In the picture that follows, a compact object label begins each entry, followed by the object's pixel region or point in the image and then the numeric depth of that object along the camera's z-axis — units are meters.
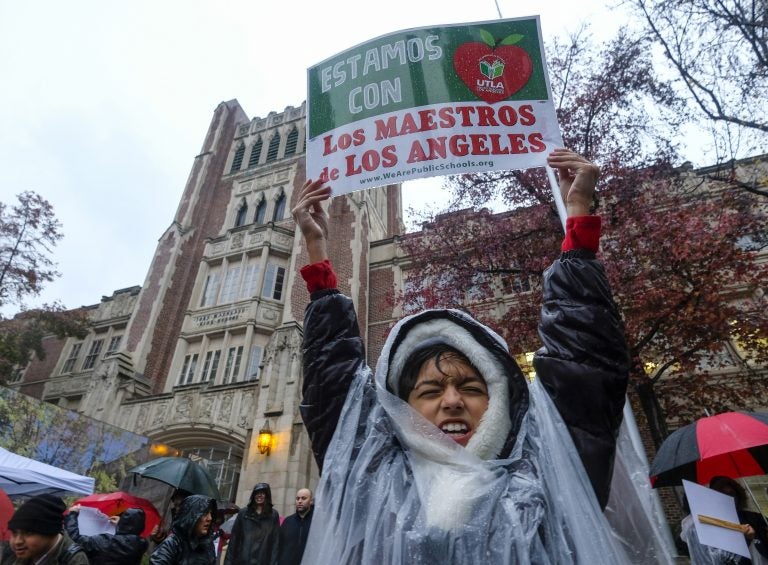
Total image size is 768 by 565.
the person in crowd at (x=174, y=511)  5.54
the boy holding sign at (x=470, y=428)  1.15
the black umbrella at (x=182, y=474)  6.01
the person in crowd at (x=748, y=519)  3.42
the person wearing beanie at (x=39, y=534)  2.95
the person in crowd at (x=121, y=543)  3.62
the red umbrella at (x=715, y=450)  3.76
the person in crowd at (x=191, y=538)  3.65
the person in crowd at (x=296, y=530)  5.14
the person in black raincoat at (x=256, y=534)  4.93
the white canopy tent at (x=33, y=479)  5.77
